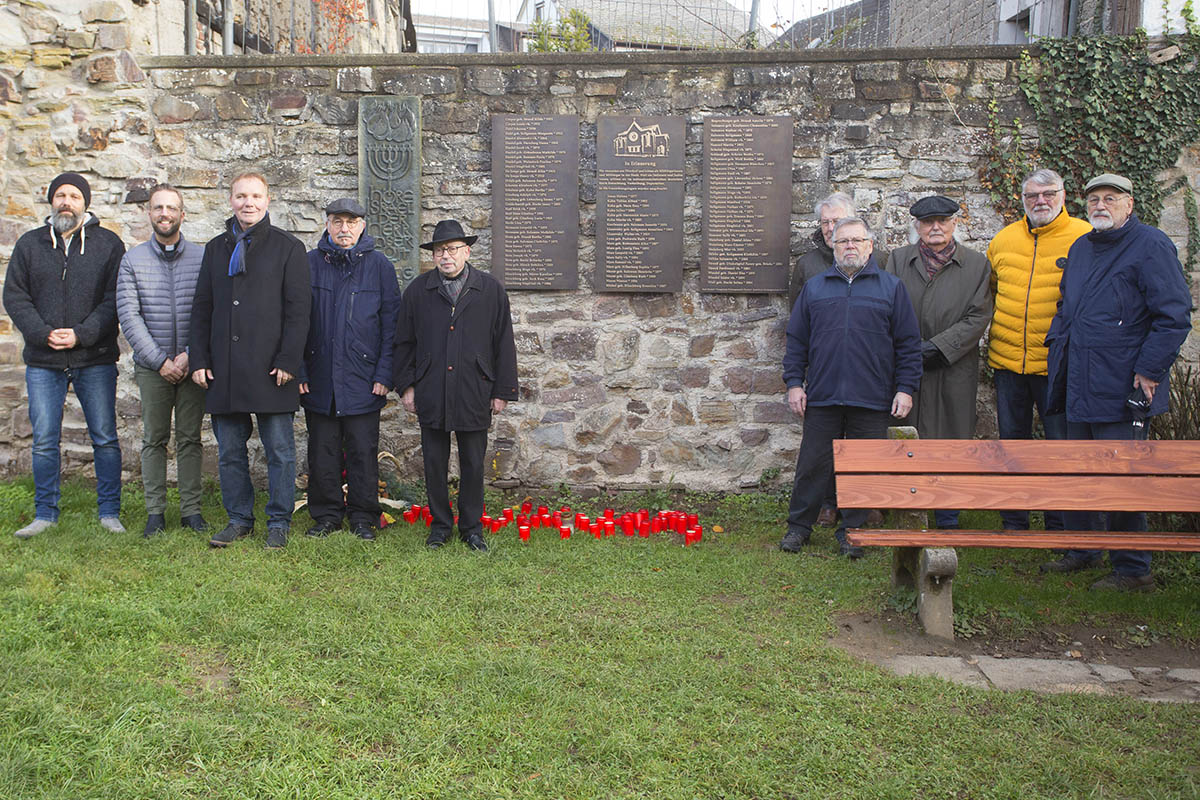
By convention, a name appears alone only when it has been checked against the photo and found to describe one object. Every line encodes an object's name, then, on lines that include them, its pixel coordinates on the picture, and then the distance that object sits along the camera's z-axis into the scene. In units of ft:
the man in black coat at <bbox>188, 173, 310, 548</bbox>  15.78
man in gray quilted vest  16.22
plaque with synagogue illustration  20.01
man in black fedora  16.28
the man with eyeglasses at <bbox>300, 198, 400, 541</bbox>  16.84
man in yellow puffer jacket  16.01
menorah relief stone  20.06
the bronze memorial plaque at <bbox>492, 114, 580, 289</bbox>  20.07
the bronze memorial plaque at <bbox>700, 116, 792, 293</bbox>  19.84
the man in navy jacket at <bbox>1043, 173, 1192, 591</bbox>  13.85
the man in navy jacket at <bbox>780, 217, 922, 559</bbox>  16.17
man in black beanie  16.22
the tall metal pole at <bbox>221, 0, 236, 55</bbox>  23.29
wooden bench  12.51
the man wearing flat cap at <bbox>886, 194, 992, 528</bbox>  16.88
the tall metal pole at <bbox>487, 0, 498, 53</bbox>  26.99
